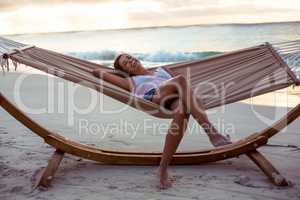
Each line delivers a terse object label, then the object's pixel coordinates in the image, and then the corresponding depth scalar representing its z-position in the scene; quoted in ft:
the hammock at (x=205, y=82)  7.32
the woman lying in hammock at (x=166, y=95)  7.04
